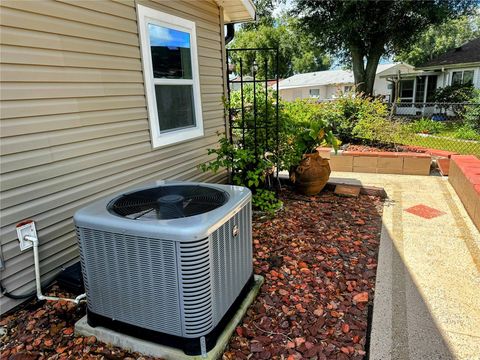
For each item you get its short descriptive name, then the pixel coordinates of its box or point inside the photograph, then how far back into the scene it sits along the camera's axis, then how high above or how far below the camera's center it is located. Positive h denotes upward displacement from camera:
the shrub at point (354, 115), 7.18 -0.43
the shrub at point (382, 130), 6.86 -0.72
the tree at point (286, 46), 16.84 +4.74
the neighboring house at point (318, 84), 25.05 +1.07
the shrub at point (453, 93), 14.34 +0.01
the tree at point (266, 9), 16.34 +4.52
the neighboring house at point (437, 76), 15.67 +0.95
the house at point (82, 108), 2.11 -0.03
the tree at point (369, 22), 12.84 +2.99
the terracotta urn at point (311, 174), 4.72 -1.10
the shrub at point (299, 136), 4.52 -0.55
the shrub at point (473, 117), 9.41 -0.70
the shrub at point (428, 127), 10.45 -1.06
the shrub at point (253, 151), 4.00 -0.63
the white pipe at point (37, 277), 2.17 -1.13
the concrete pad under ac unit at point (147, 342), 1.78 -1.35
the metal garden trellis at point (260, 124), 4.27 -0.34
